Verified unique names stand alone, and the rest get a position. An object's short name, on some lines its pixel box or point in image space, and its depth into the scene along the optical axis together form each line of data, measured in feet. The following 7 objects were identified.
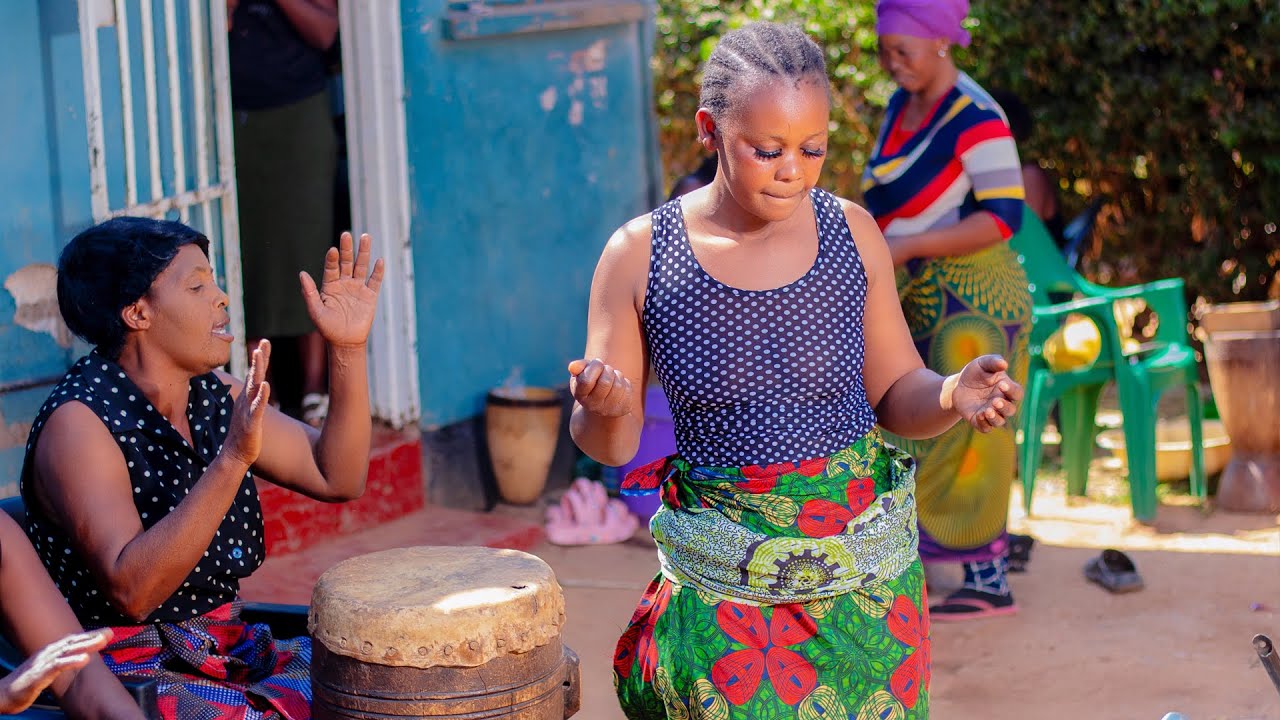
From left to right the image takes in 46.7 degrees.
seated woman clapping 7.99
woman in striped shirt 15.35
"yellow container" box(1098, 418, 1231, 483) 22.41
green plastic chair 20.58
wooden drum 8.05
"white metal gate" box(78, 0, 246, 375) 14.69
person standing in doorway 19.15
